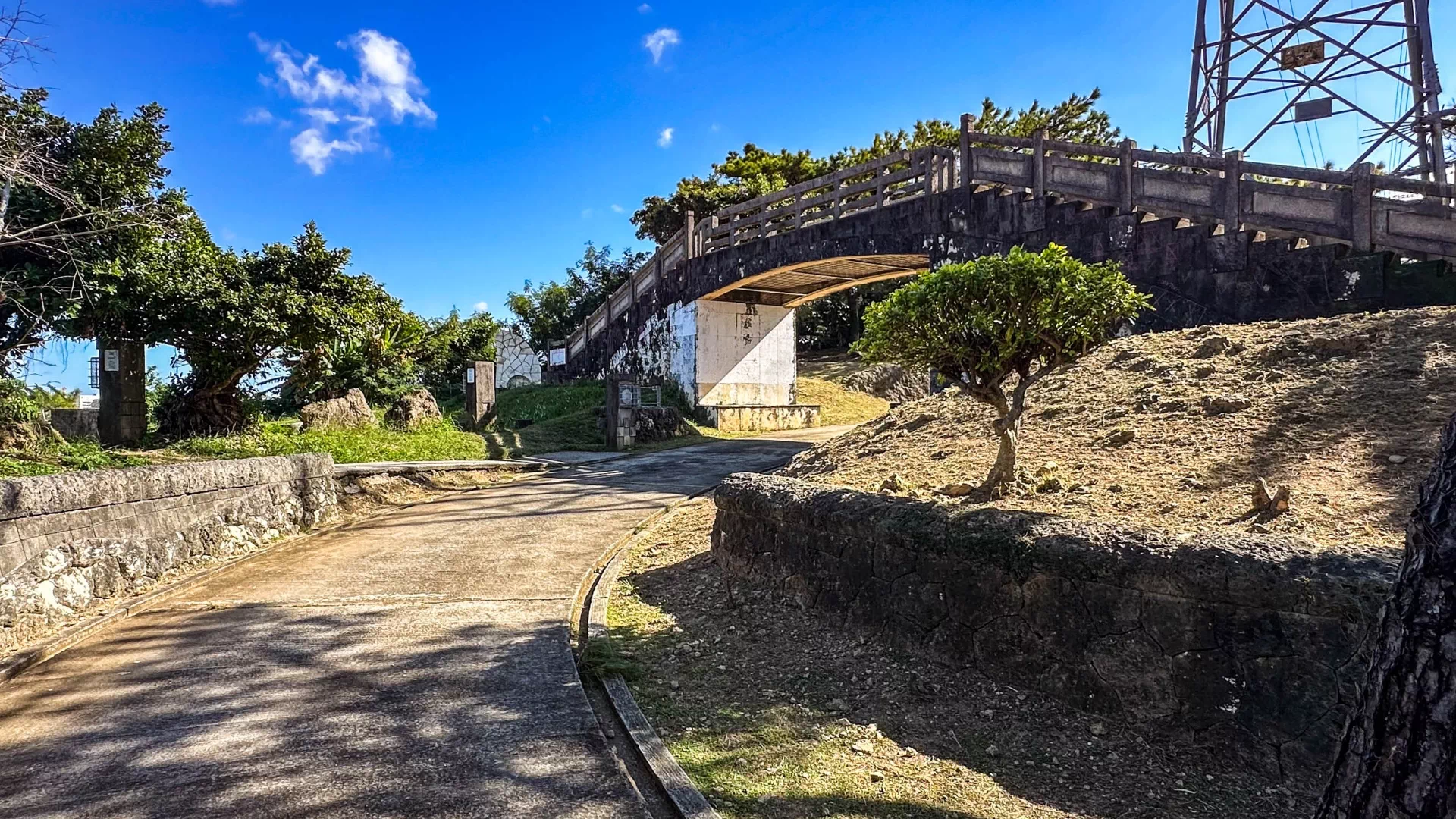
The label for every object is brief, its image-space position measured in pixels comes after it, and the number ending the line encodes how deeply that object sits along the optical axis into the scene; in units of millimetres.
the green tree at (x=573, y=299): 31922
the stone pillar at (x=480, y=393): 18484
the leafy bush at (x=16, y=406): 8641
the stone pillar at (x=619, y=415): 16500
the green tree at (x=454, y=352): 21750
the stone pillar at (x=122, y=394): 10422
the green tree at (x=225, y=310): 10125
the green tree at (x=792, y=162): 26484
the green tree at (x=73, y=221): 8984
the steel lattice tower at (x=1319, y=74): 14266
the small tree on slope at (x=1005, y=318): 5012
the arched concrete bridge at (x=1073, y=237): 8664
